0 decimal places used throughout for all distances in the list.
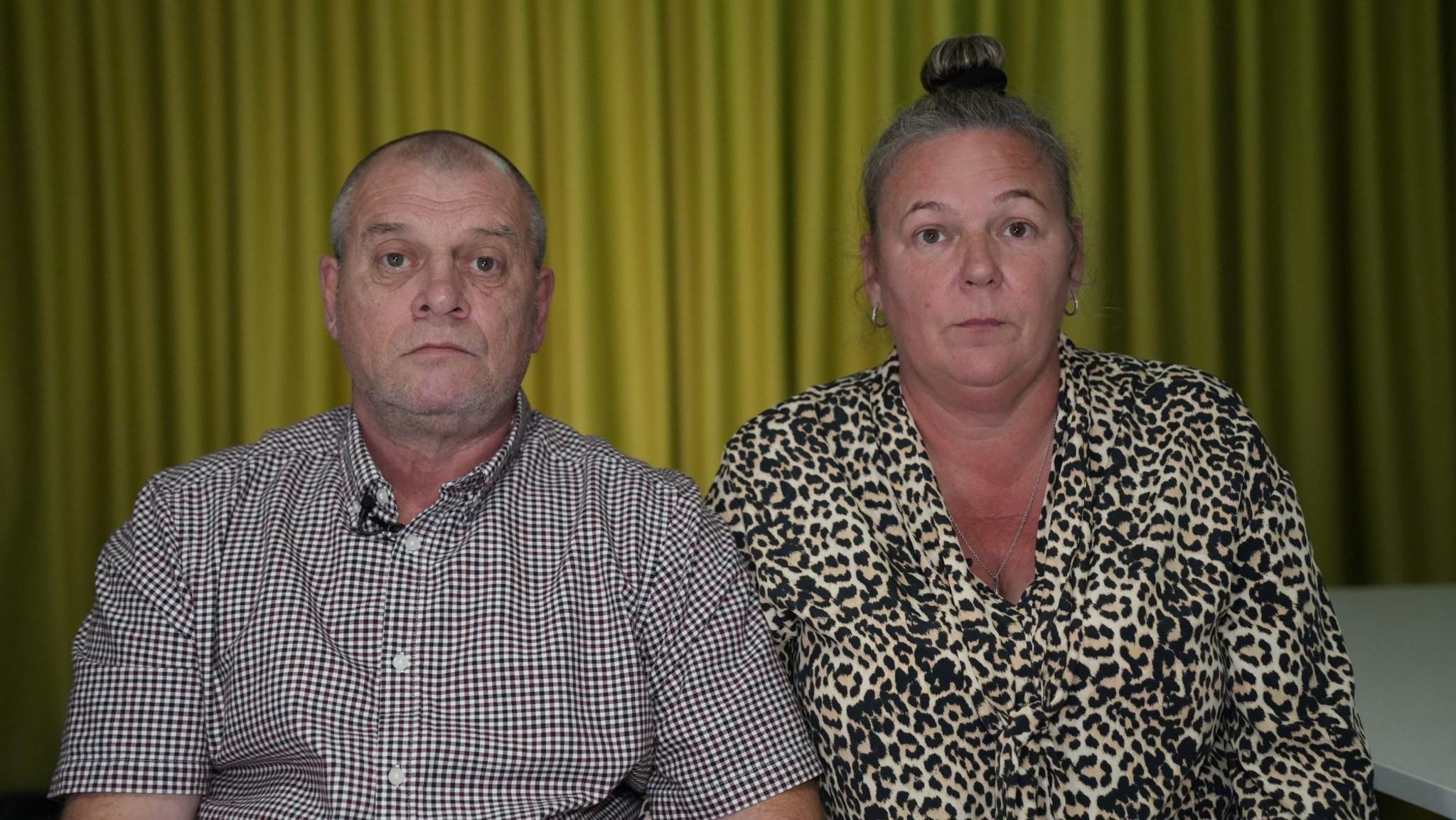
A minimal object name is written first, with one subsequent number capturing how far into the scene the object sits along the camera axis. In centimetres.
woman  177
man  171
